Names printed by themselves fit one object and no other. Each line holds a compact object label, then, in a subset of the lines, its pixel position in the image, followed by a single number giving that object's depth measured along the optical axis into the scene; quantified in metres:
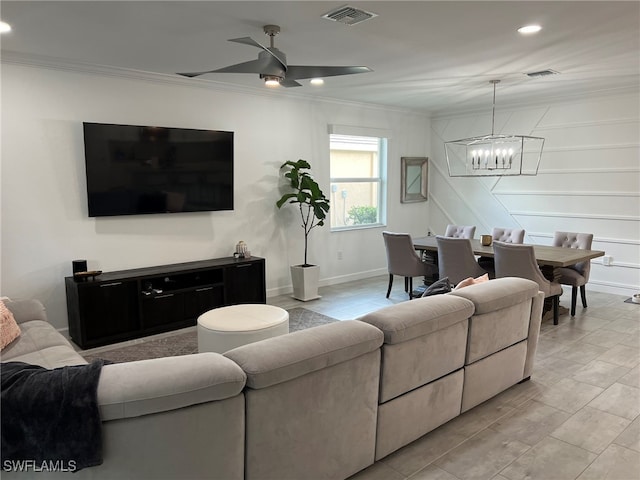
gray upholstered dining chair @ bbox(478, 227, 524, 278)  5.25
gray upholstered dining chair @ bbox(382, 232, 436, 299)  5.44
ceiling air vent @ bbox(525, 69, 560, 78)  4.69
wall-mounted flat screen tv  4.29
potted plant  5.55
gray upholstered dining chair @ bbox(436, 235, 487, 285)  4.86
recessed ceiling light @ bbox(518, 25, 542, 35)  3.28
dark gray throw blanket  1.40
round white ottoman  3.14
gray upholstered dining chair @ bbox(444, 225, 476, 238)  6.23
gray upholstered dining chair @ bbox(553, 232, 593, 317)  4.93
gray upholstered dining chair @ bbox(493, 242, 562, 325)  4.36
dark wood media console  4.04
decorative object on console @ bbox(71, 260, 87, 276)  4.16
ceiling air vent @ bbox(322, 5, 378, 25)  2.89
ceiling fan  2.99
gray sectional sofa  1.54
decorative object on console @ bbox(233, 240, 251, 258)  5.23
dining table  4.44
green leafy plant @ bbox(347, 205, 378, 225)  6.91
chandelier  5.21
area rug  3.85
